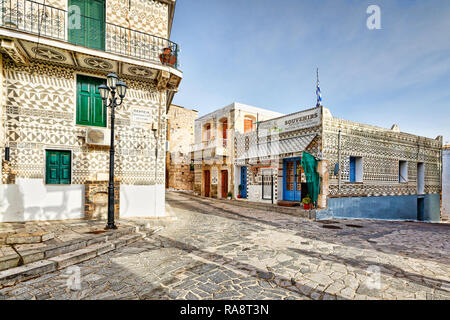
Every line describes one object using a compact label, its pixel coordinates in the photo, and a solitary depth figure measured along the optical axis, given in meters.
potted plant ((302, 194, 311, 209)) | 10.53
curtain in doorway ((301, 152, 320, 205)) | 10.36
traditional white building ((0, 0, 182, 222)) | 7.03
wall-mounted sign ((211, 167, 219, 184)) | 18.31
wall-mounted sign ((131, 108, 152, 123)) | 8.73
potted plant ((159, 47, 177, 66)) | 8.58
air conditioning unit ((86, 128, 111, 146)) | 7.81
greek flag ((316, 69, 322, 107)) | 12.35
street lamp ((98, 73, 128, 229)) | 6.25
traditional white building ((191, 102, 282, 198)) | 16.48
